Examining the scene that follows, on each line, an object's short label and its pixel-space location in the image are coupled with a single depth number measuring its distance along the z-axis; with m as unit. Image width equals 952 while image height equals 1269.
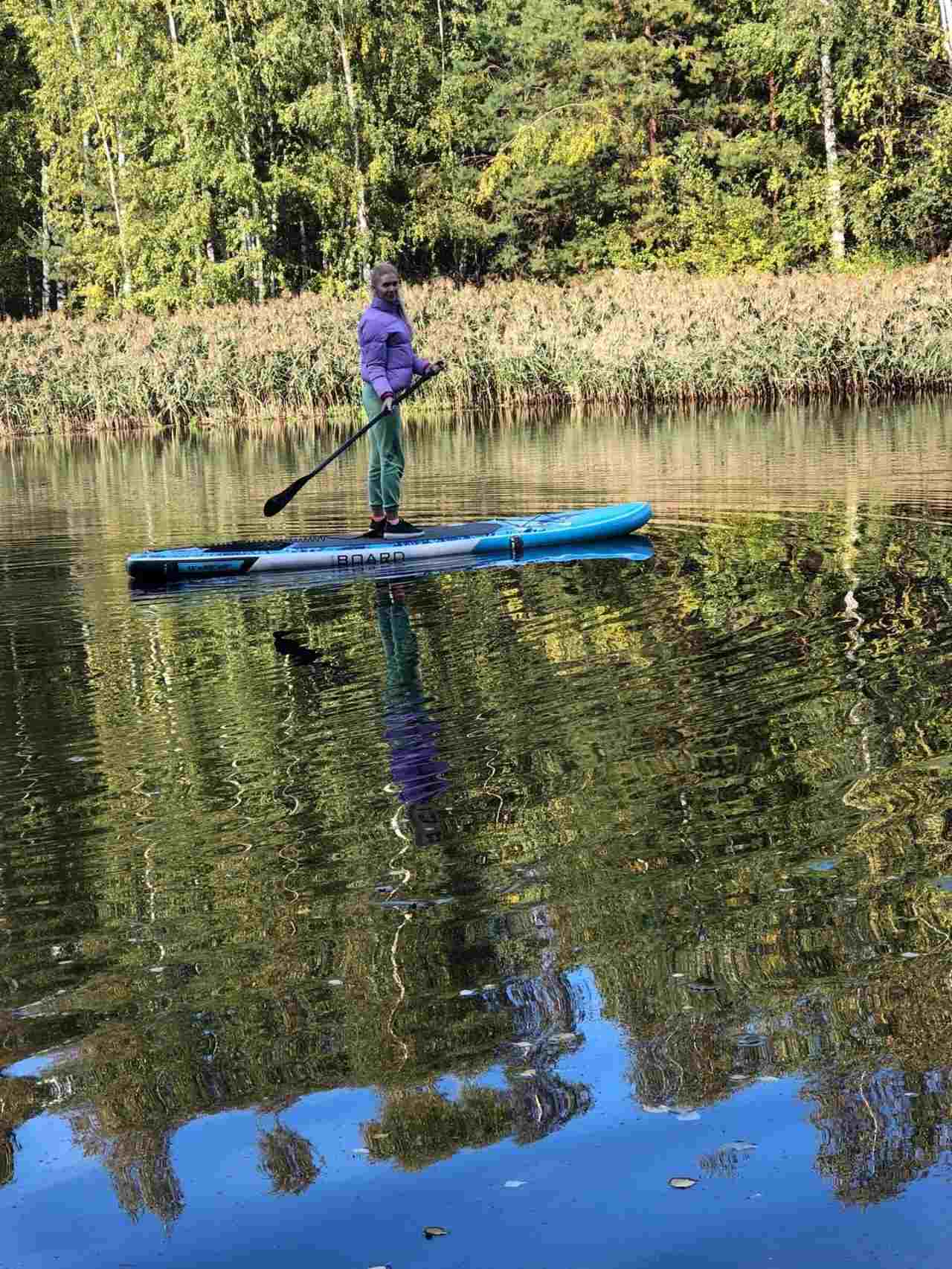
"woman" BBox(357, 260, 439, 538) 11.77
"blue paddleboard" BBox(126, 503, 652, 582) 12.03
